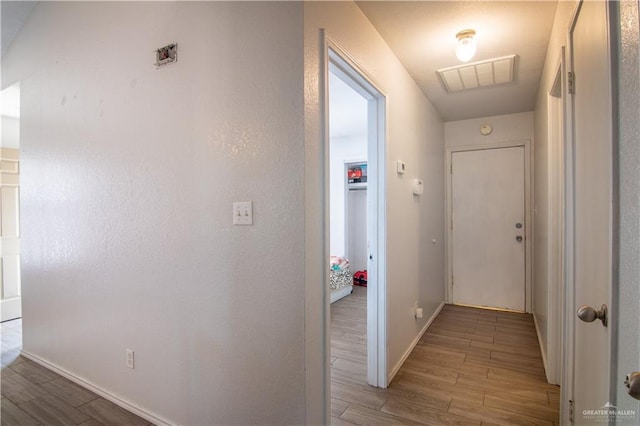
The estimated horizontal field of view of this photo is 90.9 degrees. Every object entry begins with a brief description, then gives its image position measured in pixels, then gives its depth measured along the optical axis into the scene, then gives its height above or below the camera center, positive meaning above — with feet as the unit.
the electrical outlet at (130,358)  6.41 -2.97
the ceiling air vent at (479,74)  8.49 +3.94
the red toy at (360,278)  17.19 -3.74
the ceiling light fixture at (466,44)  6.93 +3.66
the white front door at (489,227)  12.86 -0.75
